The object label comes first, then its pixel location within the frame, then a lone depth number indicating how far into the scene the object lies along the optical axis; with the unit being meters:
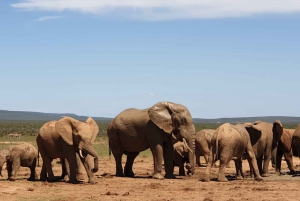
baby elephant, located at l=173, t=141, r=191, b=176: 23.70
